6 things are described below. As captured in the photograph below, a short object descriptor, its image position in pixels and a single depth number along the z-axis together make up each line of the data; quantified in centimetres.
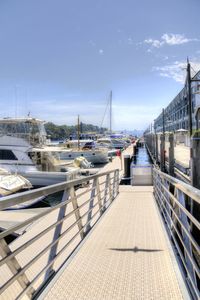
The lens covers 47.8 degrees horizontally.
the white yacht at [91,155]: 2750
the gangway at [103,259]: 217
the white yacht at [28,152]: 1384
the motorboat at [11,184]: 1054
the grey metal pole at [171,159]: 829
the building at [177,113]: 5319
